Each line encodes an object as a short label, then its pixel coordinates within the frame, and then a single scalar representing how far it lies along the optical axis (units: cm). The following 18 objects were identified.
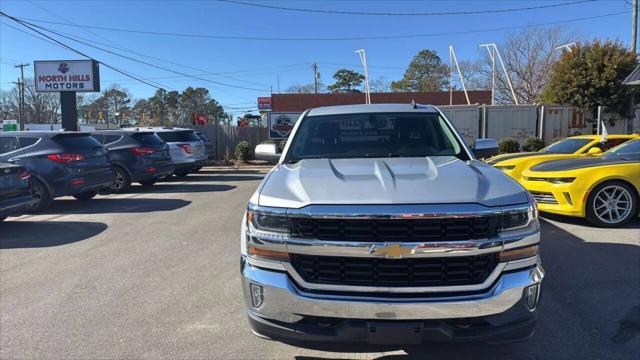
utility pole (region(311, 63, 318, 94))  7121
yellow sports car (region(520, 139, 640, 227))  704
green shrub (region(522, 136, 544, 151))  2114
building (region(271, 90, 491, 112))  3903
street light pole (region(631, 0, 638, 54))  2234
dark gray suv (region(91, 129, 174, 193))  1237
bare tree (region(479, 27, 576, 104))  4219
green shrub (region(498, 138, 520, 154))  2080
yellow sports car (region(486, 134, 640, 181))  911
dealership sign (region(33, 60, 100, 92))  2322
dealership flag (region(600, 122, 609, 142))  993
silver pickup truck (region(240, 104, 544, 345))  252
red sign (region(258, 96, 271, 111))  5281
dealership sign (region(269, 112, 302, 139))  2464
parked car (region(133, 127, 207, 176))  1532
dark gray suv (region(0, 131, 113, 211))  916
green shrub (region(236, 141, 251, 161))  2223
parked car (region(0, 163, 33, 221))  748
